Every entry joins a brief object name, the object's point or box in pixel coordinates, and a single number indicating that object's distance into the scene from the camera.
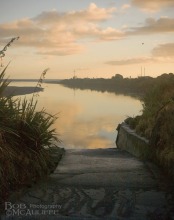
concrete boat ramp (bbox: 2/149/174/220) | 4.41
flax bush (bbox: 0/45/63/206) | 5.26
